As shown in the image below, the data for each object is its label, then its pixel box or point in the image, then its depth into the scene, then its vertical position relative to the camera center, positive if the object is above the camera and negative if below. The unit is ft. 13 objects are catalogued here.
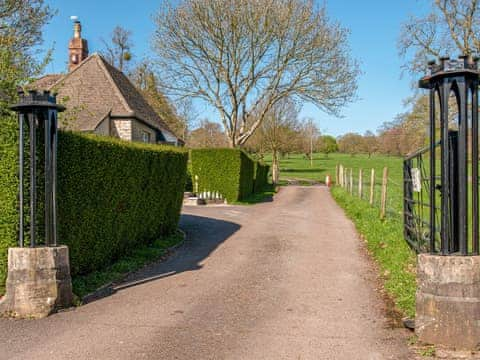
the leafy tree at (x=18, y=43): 35.55 +12.55
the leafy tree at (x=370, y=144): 312.29 +16.66
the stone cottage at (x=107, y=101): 80.49 +11.86
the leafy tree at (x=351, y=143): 331.57 +18.89
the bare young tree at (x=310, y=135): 232.37 +17.52
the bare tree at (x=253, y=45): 93.66 +24.12
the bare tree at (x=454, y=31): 98.89 +27.47
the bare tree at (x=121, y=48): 168.20 +41.22
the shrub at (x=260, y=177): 112.47 -1.25
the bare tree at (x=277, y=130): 156.25 +13.01
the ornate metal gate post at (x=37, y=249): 21.81 -3.33
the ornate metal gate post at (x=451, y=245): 17.28 -2.66
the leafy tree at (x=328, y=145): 300.07 +17.26
